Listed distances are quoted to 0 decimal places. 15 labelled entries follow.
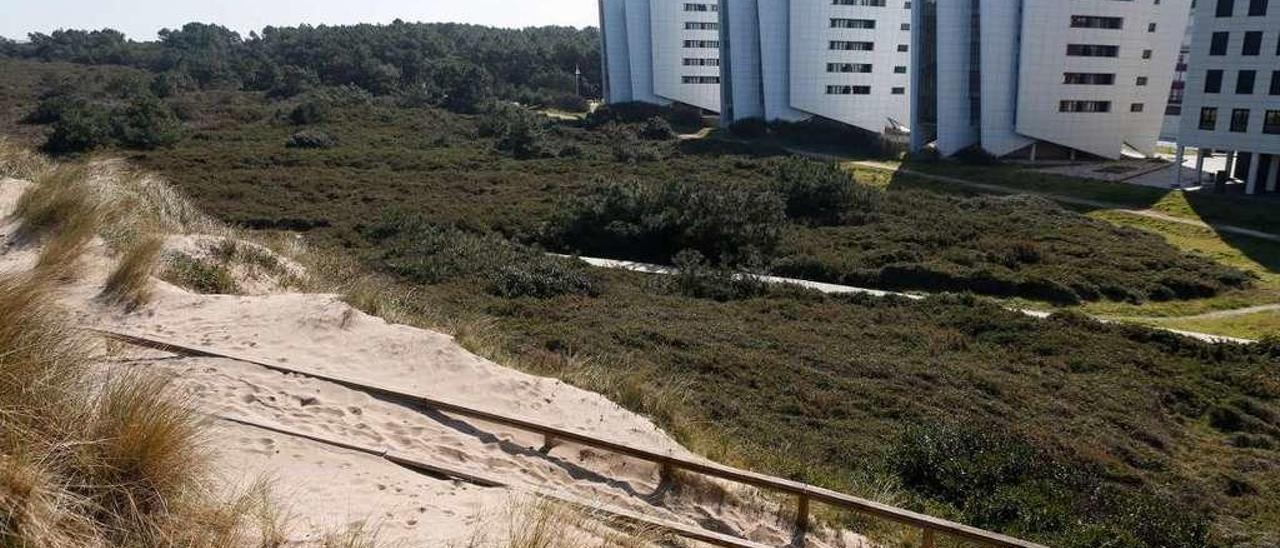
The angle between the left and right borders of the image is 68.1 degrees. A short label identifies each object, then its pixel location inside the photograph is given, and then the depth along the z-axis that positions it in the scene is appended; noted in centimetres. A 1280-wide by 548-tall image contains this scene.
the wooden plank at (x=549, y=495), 746
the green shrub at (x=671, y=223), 2977
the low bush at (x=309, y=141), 5247
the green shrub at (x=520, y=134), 5478
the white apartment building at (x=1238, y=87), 4012
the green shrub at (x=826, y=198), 3684
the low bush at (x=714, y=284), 2533
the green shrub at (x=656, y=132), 6619
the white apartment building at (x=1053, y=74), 5269
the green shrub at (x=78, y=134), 4609
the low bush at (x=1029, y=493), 1015
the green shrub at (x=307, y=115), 6259
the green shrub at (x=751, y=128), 6750
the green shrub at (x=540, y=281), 2264
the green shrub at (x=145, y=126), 4812
